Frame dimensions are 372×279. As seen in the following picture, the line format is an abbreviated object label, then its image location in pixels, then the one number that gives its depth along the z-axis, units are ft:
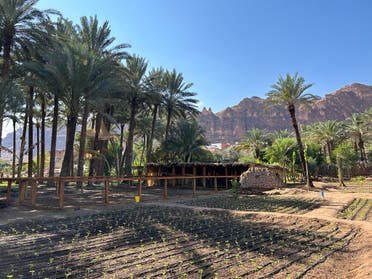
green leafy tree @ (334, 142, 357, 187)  121.80
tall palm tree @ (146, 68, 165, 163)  97.50
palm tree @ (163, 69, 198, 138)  110.73
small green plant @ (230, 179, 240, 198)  60.51
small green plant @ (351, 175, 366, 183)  110.64
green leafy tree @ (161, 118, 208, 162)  117.60
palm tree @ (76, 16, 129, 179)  71.97
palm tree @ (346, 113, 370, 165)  139.64
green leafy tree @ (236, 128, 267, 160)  142.12
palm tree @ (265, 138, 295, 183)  117.39
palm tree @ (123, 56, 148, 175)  94.17
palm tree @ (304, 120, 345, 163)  143.28
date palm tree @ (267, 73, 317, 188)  85.05
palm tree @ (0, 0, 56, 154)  59.67
